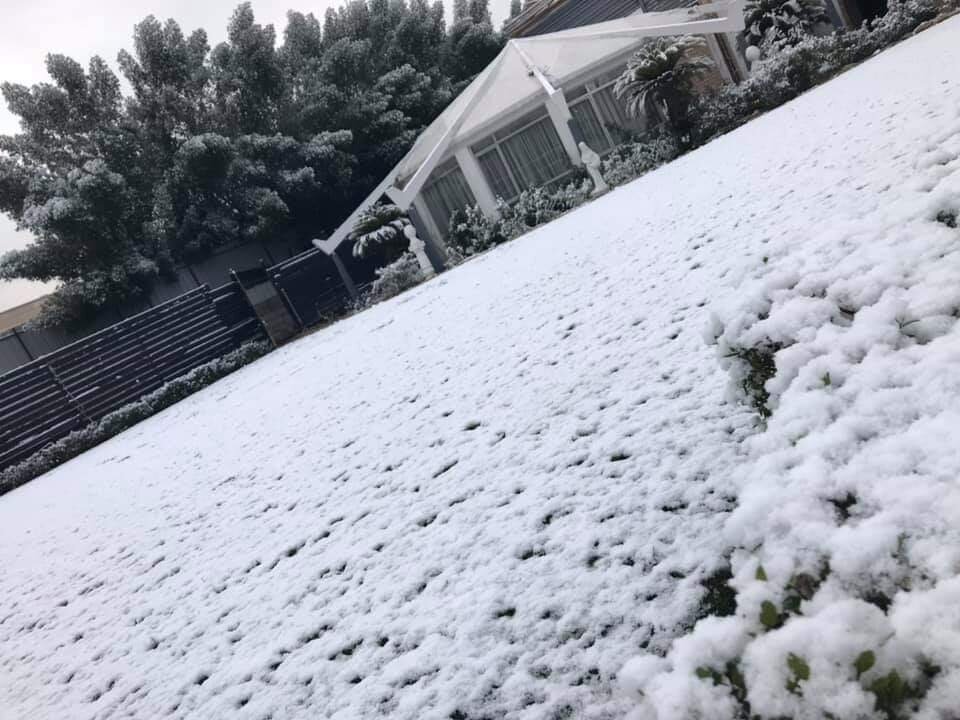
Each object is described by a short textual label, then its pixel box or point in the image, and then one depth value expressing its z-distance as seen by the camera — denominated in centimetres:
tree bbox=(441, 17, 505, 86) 2678
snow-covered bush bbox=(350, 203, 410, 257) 1574
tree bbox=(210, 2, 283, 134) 2211
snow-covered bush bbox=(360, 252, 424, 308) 1456
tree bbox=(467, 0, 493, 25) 2912
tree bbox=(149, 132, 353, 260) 1938
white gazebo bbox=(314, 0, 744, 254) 1491
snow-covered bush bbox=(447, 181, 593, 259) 1400
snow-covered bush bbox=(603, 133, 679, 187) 1359
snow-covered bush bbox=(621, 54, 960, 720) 103
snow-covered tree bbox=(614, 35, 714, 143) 1320
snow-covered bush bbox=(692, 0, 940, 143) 1276
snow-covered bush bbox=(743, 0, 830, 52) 1431
